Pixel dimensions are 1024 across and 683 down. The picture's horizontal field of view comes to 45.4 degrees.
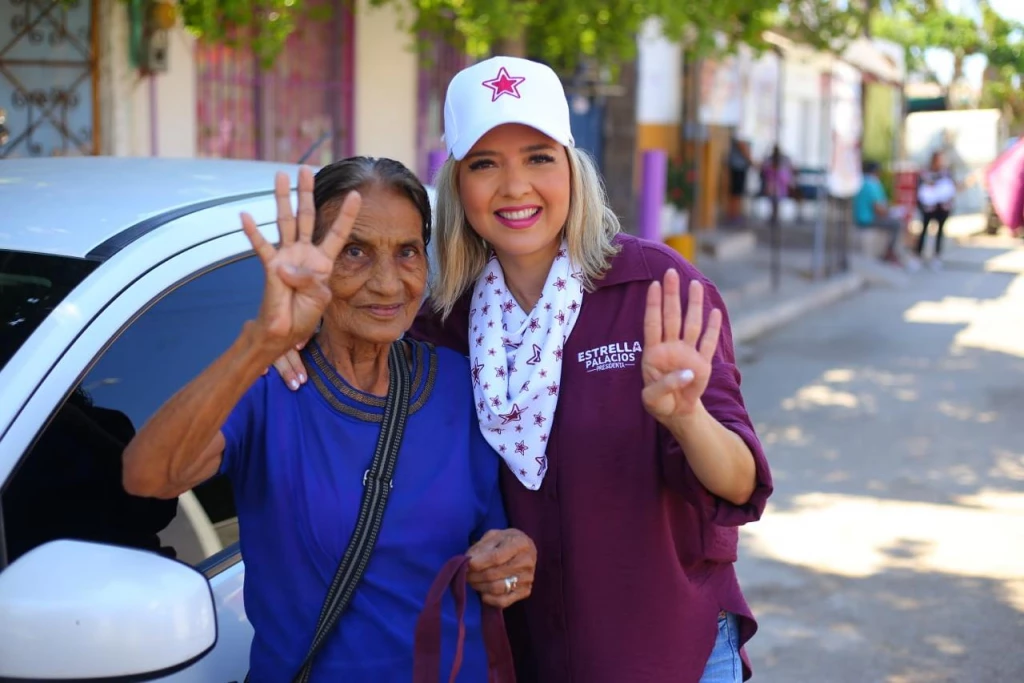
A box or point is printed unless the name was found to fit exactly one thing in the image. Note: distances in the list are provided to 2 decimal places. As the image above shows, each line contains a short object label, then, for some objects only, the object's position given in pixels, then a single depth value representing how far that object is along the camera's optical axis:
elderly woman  1.79
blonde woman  2.12
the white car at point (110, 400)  1.69
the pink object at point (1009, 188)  5.88
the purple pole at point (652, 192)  10.15
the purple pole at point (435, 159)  7.52
